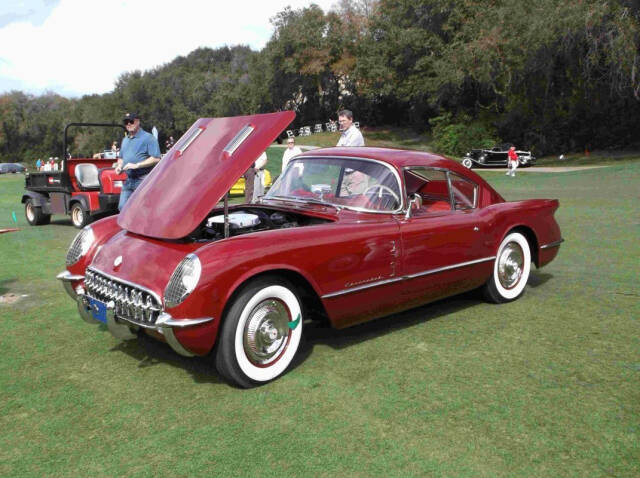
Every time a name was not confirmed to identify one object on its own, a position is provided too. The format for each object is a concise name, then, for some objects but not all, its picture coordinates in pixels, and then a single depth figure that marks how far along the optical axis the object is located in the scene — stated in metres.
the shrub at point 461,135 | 41.47
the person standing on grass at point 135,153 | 7.20
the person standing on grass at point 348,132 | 7.81
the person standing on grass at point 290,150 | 10.05
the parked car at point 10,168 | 61.35
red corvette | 3.53
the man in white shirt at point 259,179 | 10.14
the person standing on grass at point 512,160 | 24.45
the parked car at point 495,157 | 31.03
